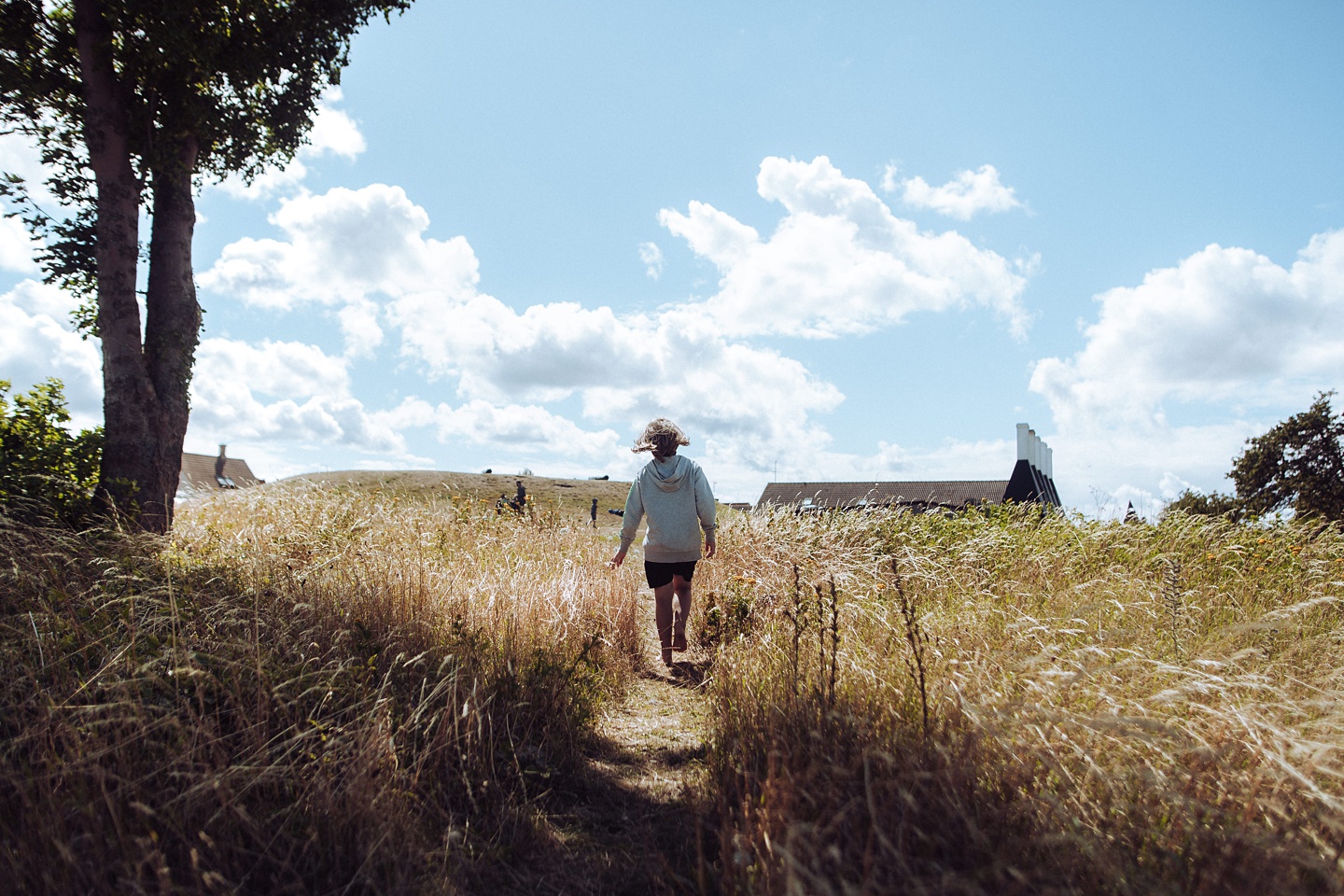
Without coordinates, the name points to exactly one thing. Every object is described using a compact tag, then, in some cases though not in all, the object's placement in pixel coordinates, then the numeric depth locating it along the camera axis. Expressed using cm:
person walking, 618
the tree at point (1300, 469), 1758
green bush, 722
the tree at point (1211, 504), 1975
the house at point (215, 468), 4478
